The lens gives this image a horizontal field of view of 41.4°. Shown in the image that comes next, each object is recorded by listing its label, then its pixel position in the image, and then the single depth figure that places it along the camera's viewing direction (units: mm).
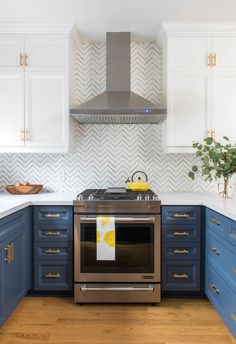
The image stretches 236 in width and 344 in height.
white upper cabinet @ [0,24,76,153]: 2918
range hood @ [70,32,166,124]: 2777
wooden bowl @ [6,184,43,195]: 3014
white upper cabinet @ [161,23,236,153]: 2916
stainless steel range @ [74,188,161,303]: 2562
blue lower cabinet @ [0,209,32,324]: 2080
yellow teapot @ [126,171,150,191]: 2932
